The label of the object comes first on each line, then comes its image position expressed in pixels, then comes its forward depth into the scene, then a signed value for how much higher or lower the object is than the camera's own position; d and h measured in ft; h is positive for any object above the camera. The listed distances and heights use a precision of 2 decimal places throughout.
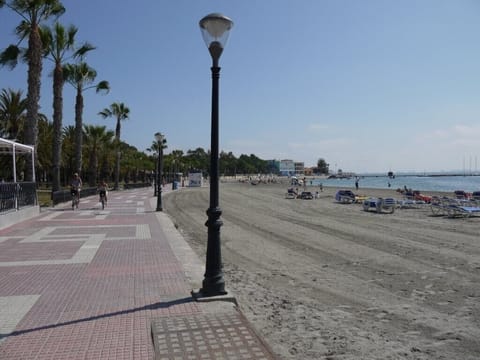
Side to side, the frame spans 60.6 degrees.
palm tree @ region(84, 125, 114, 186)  152.96 +15.11
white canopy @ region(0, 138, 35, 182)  51.21 +3.59
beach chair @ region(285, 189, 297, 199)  131.11 -6.01
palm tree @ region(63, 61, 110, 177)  93.91 +20.66
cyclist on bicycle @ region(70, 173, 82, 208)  63.93 -1.62
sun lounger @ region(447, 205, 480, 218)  64.39 -5.60
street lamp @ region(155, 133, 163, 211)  68.03 +3.49
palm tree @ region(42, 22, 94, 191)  76.79 +16.73
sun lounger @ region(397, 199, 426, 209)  84.44 -5.92
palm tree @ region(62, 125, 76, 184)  169.07 +10.26
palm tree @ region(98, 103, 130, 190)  158.00 +24.47
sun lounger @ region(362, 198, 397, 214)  74.79 -5.28
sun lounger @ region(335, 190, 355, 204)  103.10 -5.44
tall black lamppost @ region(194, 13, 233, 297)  18.79 +0.13
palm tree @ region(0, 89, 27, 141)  118.32 +17.80
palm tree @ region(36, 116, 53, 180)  143.33 +11.20
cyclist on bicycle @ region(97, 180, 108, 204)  67.97 -2.38
